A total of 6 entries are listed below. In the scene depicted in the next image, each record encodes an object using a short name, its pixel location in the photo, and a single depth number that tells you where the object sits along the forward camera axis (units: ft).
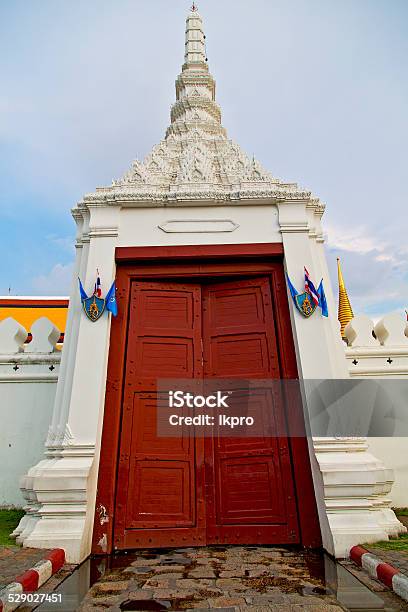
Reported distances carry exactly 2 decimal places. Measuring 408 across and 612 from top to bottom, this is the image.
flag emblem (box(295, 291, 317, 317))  17.25
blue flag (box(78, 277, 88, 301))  17.66
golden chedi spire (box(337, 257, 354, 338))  51.46
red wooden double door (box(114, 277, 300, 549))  14.64
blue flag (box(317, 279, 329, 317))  17.60
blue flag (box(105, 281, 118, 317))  17.35
